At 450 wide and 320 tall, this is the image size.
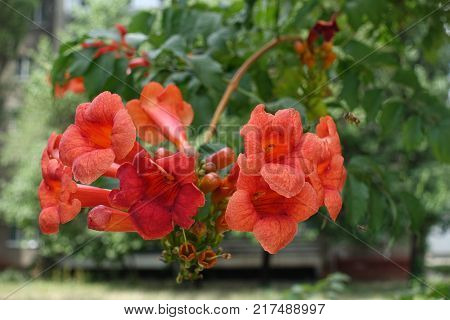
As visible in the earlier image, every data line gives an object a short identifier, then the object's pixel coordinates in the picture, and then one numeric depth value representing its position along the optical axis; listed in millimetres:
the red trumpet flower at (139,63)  744
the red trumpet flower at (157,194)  406
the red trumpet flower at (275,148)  393
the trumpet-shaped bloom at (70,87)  832
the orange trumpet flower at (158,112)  537
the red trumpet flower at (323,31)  727
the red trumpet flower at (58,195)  440
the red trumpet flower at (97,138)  409
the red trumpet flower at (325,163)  410
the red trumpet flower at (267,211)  407
